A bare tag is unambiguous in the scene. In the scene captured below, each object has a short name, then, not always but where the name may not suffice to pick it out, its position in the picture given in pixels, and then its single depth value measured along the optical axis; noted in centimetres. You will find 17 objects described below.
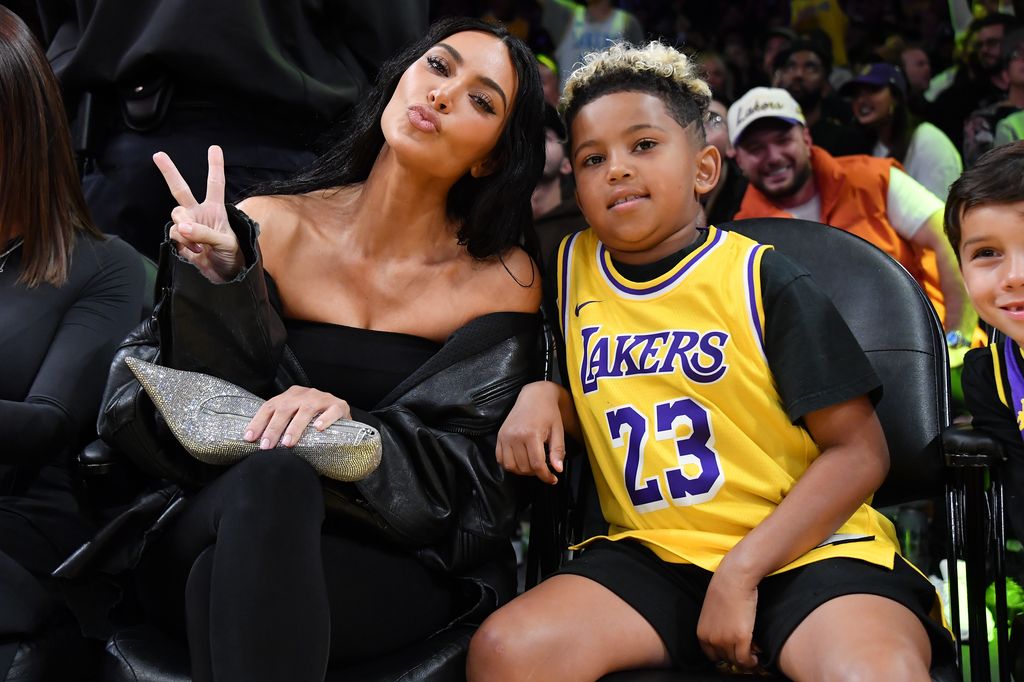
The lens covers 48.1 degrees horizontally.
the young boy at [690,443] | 167
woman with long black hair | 151
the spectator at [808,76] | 531
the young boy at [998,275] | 178
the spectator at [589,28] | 624
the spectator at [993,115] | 498
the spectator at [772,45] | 636
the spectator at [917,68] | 611
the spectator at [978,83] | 568
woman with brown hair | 199
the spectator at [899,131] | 450
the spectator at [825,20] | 693
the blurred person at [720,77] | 652
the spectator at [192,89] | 235
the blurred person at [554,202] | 390
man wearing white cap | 350
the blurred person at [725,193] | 387
